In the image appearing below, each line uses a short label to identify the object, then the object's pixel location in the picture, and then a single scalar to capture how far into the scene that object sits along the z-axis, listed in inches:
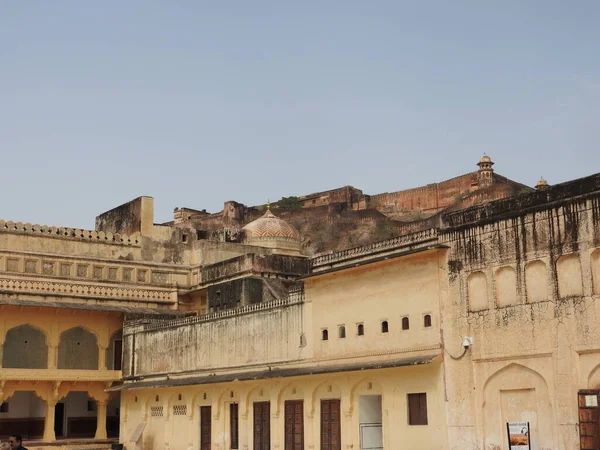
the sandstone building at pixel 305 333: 574.9
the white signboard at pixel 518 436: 568.8
